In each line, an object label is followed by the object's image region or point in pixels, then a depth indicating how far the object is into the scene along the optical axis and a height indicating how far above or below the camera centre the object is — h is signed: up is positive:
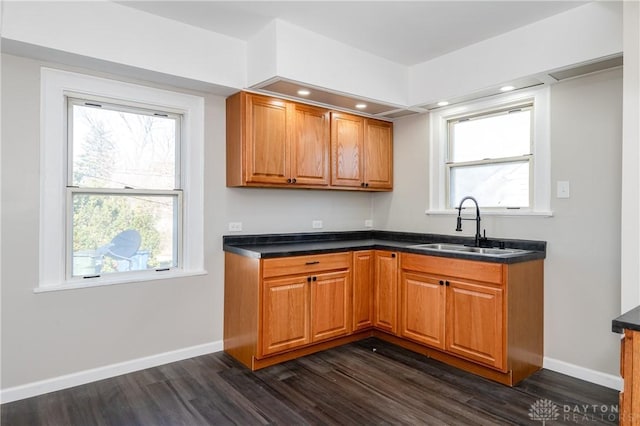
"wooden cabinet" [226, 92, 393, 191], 3.27 +0.61
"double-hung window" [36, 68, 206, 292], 2.67 +0.23
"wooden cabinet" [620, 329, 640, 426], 1.27 -0.56
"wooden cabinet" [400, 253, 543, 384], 2.73 -0.76
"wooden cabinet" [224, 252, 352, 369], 2.99 -0.76
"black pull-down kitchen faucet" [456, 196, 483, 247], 3.34 -0.10
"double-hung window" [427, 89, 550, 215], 3.12 +0.52
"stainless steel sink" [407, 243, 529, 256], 3.07 -0.32
